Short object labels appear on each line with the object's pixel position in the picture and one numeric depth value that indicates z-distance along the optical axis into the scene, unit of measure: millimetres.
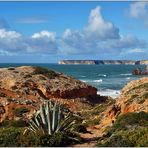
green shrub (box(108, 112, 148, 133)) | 18466
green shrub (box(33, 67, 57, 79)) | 45409
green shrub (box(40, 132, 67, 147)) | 15125
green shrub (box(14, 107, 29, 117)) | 27575
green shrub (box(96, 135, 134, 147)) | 13570
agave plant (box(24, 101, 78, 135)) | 16311
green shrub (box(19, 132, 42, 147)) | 14992
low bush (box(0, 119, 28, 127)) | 21750
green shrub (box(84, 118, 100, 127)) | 25344
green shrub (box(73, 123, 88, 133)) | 19723
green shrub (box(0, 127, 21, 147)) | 15100
